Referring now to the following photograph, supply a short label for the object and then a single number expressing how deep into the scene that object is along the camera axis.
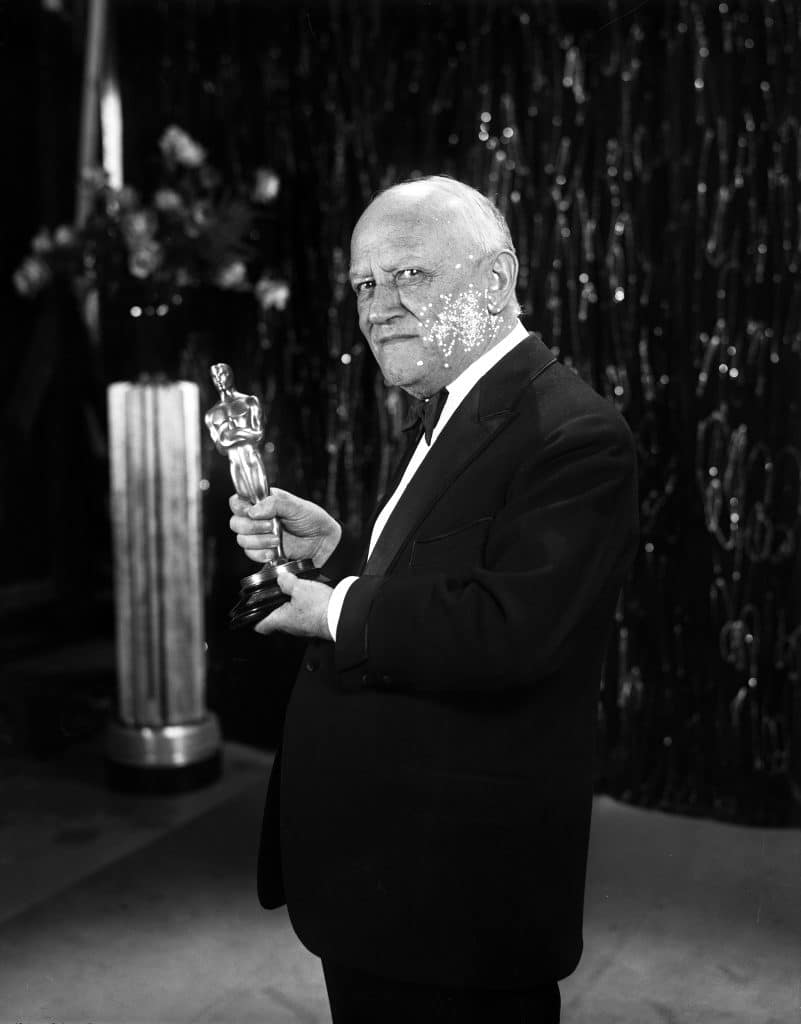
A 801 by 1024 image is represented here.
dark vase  3.61
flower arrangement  3.52
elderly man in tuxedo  1.29
